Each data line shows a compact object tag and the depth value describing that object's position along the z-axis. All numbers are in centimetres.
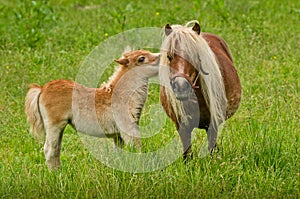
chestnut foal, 1270
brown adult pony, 1112
